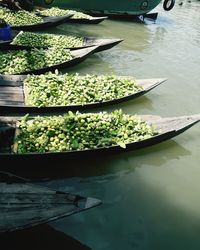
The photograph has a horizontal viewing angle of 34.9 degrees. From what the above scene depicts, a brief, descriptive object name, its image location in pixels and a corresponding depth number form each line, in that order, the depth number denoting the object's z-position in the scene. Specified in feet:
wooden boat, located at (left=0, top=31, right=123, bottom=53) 34.75
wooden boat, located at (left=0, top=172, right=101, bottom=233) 13.12
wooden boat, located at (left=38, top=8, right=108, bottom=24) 56.95
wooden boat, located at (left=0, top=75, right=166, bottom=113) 23.63
